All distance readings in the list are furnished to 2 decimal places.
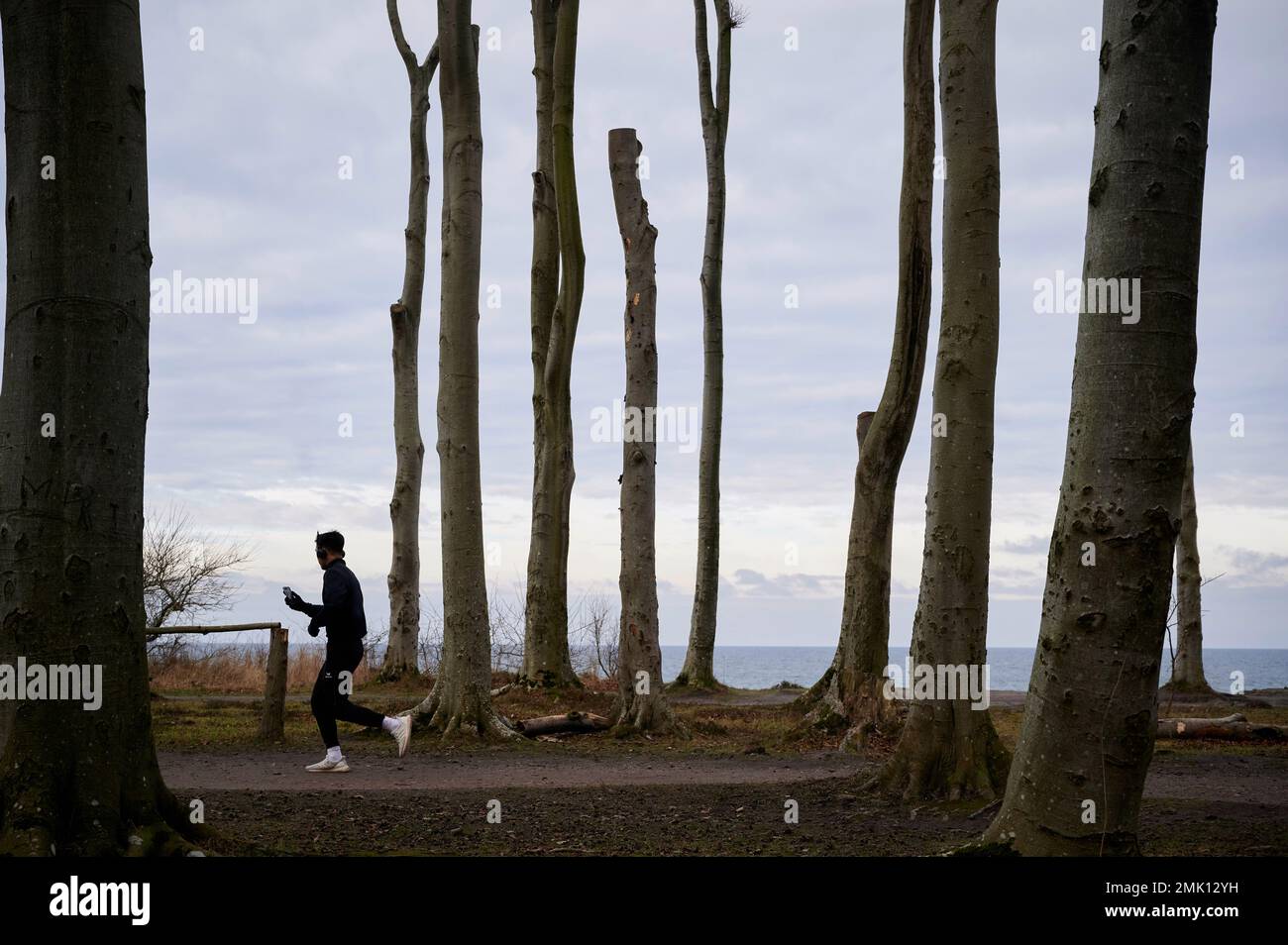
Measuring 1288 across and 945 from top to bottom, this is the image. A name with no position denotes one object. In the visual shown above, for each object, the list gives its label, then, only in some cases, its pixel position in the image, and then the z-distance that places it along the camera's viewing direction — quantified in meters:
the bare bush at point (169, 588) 27.00
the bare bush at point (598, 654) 26.47
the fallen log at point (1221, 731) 15.42
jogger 12.39
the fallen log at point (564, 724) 15.69
